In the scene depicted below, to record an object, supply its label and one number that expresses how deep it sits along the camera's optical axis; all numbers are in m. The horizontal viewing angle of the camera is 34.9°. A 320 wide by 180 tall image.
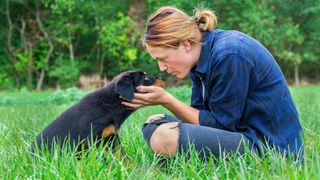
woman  3.56
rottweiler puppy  4.06
